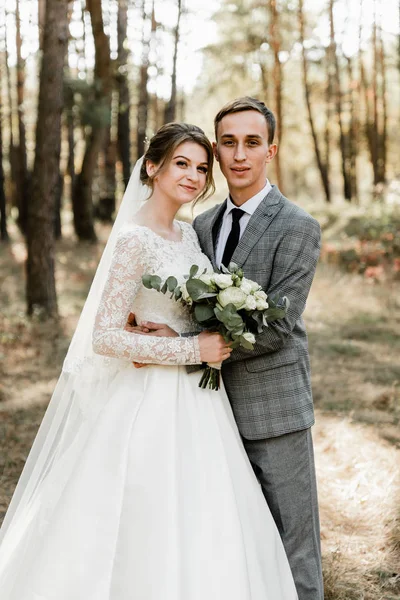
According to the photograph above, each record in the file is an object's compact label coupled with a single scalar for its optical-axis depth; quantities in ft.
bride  8.91
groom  9.93
